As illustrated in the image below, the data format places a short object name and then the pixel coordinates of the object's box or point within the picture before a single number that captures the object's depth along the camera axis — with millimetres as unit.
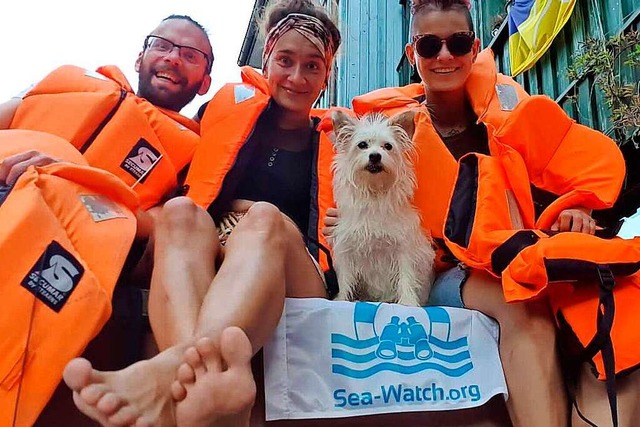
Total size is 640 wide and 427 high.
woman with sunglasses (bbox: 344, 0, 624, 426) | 1982
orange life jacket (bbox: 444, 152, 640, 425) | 1801
